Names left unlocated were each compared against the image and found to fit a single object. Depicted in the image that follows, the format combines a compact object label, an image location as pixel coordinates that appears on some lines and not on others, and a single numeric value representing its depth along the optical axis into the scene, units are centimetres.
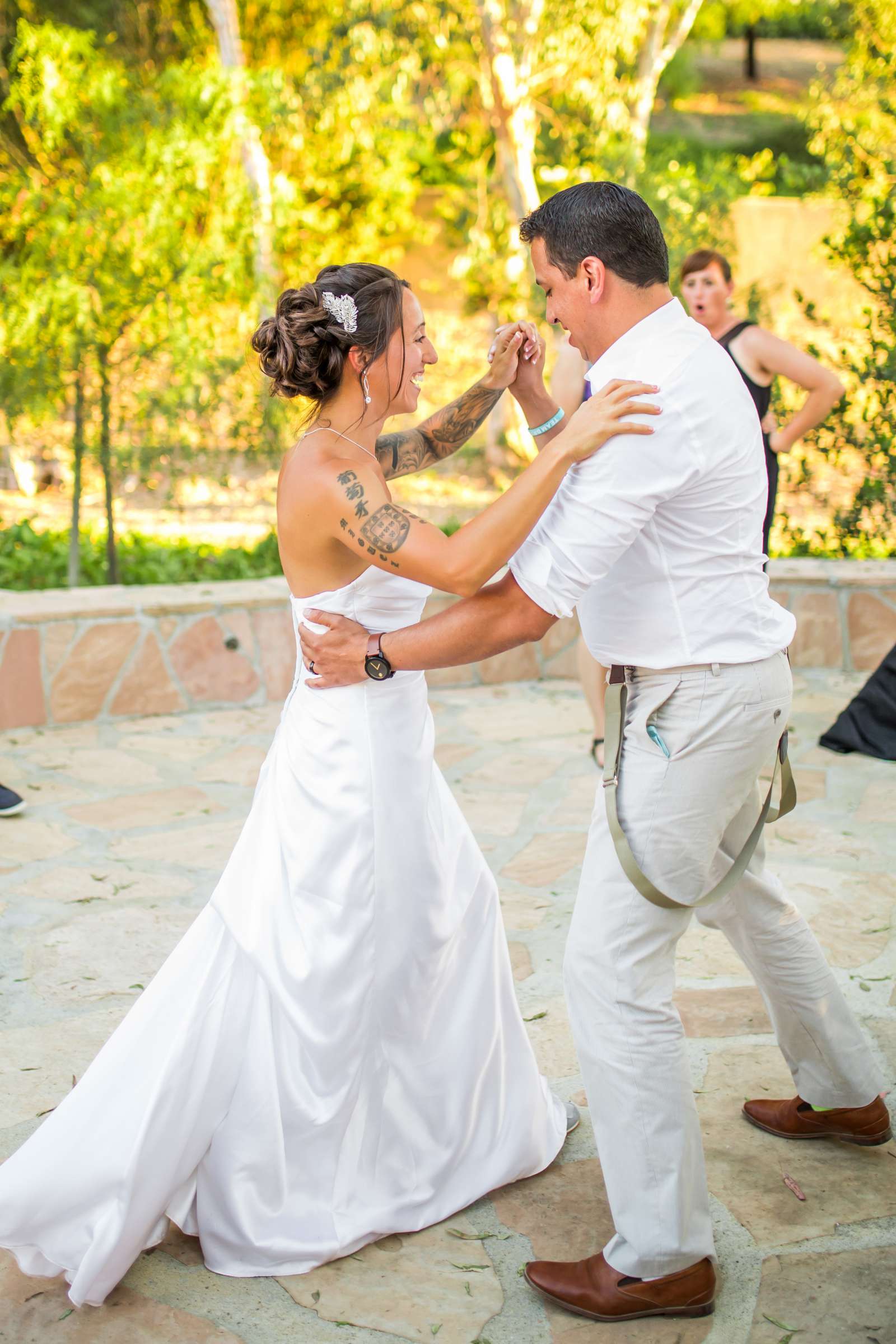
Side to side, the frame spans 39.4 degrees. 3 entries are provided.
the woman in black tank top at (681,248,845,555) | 522
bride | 246
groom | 234
